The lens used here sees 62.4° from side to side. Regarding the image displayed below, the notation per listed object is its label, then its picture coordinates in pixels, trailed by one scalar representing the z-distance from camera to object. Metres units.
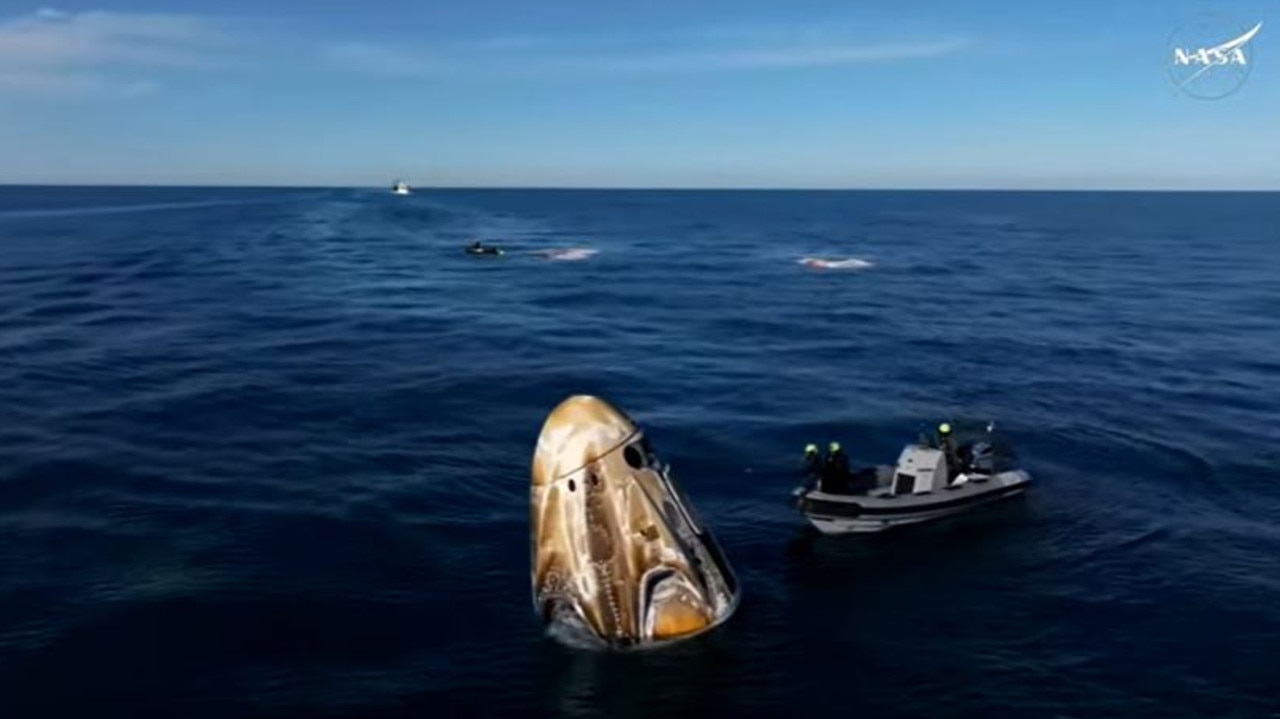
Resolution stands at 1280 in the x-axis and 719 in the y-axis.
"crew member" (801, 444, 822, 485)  42.19
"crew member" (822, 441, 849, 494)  41.97
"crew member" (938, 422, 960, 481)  44.88
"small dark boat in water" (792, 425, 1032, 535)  41.31
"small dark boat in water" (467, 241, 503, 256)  148.62
